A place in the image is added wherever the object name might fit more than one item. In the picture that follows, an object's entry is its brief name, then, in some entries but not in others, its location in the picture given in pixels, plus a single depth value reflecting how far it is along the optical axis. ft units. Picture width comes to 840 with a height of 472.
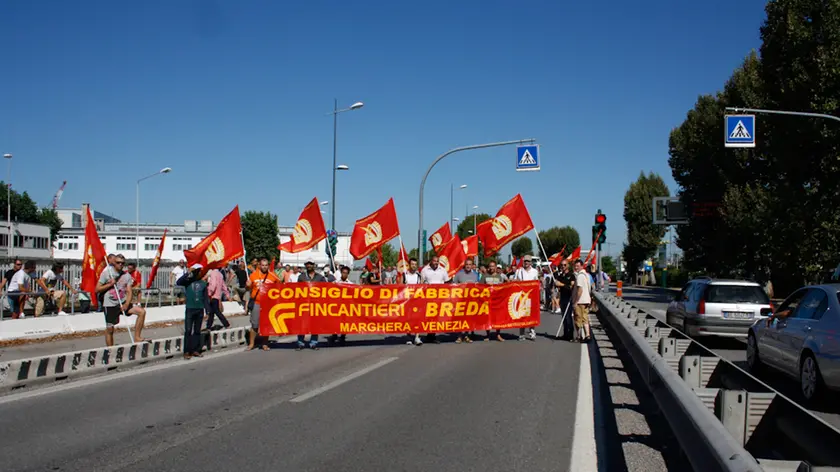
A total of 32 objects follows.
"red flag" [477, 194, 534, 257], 65.21
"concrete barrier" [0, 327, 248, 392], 32.12
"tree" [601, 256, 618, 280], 342.68
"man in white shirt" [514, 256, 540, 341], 58.44
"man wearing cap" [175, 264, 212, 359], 42.63
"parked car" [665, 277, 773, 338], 50.98
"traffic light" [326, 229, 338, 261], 101.69
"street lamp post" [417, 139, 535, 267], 83.14
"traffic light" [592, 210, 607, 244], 83.87
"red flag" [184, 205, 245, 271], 44.52
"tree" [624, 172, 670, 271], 235.61
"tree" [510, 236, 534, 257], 390.38
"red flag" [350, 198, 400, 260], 61.82
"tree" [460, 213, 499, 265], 292.20
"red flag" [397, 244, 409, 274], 61.16
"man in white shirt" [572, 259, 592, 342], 50.31
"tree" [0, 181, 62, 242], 283.18
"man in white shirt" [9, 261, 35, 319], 59.31
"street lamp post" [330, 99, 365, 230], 105.22
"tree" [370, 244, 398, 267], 235.24
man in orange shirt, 48.19
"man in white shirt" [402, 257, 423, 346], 55.67
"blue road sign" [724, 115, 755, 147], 71.20
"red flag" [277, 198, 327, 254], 64.08
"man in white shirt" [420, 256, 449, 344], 55.16
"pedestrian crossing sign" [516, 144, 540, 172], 84.12
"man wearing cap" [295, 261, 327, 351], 49.01
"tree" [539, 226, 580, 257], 378.94
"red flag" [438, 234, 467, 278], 84.43
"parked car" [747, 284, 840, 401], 27.78
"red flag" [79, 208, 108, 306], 43.37
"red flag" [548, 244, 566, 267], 102.40
